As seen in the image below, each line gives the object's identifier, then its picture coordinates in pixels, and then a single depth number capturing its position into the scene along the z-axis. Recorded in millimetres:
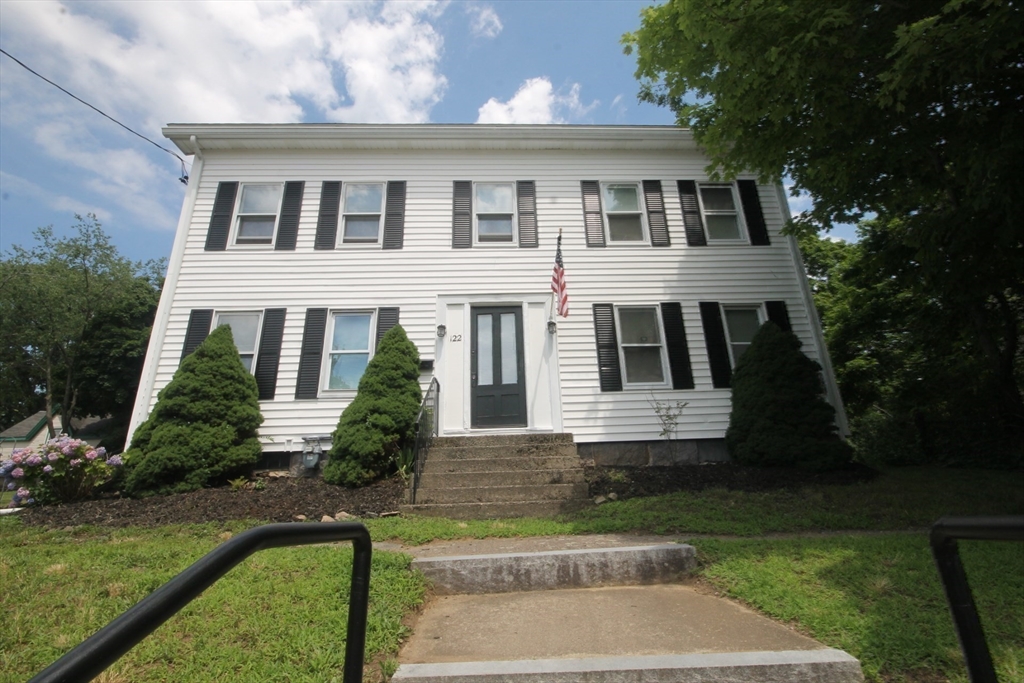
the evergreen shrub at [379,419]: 7054
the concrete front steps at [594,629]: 2549
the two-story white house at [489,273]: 8727
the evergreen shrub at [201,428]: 6980
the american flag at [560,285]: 8164
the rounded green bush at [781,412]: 7309
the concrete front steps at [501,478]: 6070
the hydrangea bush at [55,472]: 6676
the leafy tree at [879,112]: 4965
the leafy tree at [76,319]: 19406
